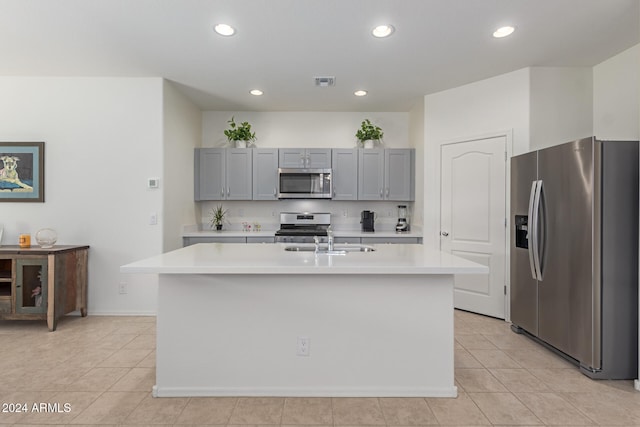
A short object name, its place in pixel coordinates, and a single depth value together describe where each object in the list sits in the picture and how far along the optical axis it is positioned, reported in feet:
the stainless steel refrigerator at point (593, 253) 7.84
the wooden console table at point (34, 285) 11.10
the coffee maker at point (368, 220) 16.35
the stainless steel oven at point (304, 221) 16.63
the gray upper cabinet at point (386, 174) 15.92
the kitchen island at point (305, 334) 7.23
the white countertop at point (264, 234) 14.52
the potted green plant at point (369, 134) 16.16
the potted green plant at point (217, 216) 16.45
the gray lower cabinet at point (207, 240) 14.47
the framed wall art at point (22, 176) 12.53
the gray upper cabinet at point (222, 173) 15.84
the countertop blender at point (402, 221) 16.02
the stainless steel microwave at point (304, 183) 15.74
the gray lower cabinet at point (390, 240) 14.99
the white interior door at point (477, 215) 12.41
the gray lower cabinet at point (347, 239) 15.15
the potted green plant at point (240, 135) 15.98
